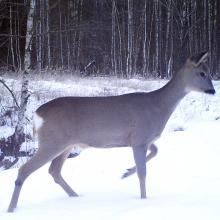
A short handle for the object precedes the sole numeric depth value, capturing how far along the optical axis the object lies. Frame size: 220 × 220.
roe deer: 5.47
